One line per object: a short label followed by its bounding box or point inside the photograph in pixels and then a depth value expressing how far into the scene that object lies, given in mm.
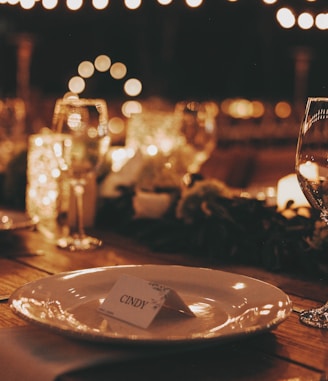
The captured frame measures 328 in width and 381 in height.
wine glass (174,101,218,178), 2182
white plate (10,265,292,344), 960
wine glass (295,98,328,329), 1079
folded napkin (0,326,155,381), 941
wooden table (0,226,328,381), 942
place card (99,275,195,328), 1007
